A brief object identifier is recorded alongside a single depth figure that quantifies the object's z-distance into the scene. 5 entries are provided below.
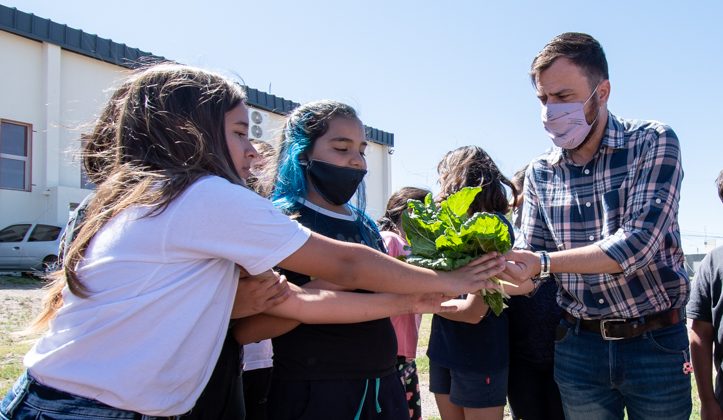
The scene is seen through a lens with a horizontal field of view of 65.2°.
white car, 14.23
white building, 15.04
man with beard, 2.54
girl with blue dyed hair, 2.13
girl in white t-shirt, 1.58
